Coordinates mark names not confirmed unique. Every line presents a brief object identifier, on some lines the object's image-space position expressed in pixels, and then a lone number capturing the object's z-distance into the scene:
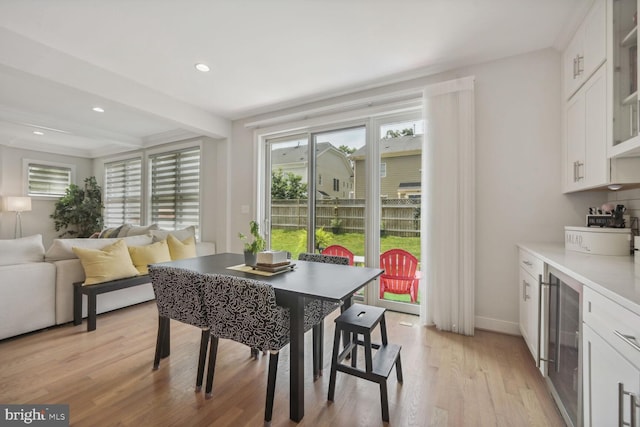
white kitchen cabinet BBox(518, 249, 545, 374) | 1.87
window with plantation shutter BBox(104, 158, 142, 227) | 5.71
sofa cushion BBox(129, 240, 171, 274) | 3.28
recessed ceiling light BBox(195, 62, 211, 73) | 2.79
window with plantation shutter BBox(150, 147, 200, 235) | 4.81
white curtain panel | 2.62
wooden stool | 1.56
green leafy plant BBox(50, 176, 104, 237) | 5.93
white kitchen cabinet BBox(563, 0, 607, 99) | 1.72
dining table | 1.48
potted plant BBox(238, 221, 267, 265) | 2.05
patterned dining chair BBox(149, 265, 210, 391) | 1.70
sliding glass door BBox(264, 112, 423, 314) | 3.18
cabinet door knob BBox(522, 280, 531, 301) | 2.19
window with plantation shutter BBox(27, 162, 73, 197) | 5.73
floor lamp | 5.07
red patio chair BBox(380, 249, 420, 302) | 3.15
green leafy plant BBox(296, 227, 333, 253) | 3.68
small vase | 2.05
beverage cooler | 1.34
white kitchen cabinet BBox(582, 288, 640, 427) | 0.90
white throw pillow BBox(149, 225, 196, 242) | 3.96
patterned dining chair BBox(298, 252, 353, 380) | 1.93
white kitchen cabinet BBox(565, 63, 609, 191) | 1.72
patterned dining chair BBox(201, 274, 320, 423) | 1.45
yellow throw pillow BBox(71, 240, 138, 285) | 2.82
